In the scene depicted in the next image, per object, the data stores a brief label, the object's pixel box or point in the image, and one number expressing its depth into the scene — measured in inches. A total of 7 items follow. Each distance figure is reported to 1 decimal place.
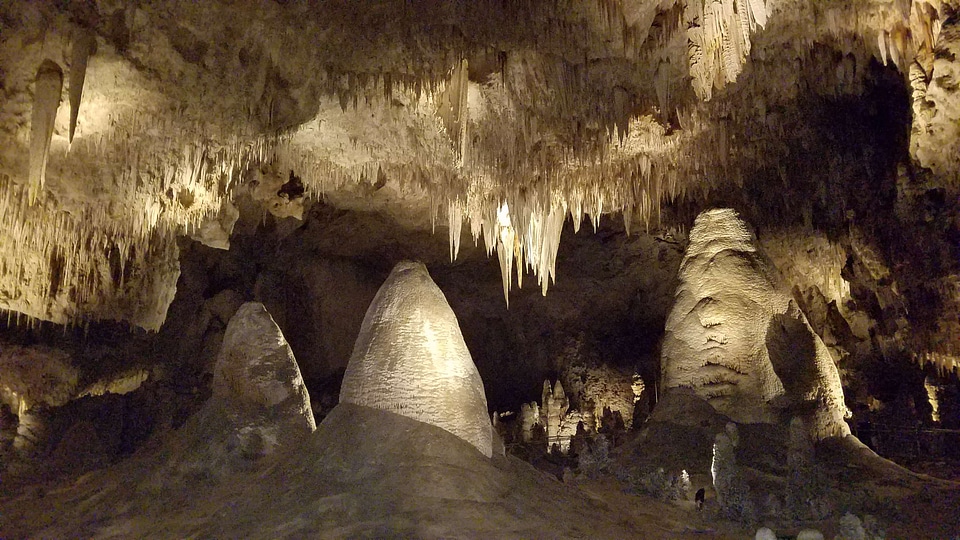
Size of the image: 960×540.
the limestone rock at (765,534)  219.1
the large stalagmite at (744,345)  422.9
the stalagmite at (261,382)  296.4
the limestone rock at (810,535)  234.1
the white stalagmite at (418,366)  256.7
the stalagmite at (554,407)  710.5
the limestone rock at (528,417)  706.8
